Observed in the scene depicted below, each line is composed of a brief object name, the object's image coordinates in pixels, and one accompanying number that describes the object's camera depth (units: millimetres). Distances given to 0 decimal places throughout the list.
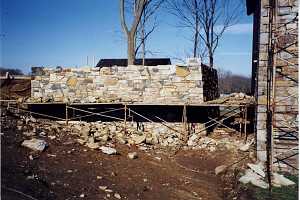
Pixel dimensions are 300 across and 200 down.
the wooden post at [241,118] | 12388
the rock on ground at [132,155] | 10312
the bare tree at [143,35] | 23469
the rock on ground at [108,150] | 10258
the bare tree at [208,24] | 23891
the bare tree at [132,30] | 16172
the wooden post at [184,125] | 11925
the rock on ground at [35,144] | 9228
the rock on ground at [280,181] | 8625
